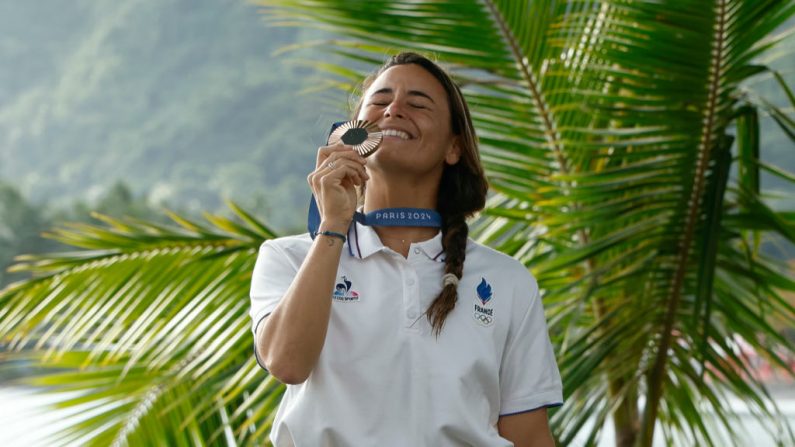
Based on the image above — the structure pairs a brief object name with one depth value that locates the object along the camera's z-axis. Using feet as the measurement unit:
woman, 12.01
